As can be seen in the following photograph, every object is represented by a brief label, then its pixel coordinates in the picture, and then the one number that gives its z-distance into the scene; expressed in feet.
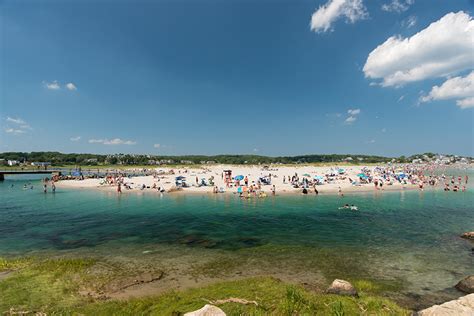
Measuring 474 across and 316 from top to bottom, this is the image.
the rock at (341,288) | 34.92
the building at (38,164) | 469.16
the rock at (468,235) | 66.99
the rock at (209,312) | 21.06
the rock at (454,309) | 23.31
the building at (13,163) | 487.70
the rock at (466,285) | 38.64
